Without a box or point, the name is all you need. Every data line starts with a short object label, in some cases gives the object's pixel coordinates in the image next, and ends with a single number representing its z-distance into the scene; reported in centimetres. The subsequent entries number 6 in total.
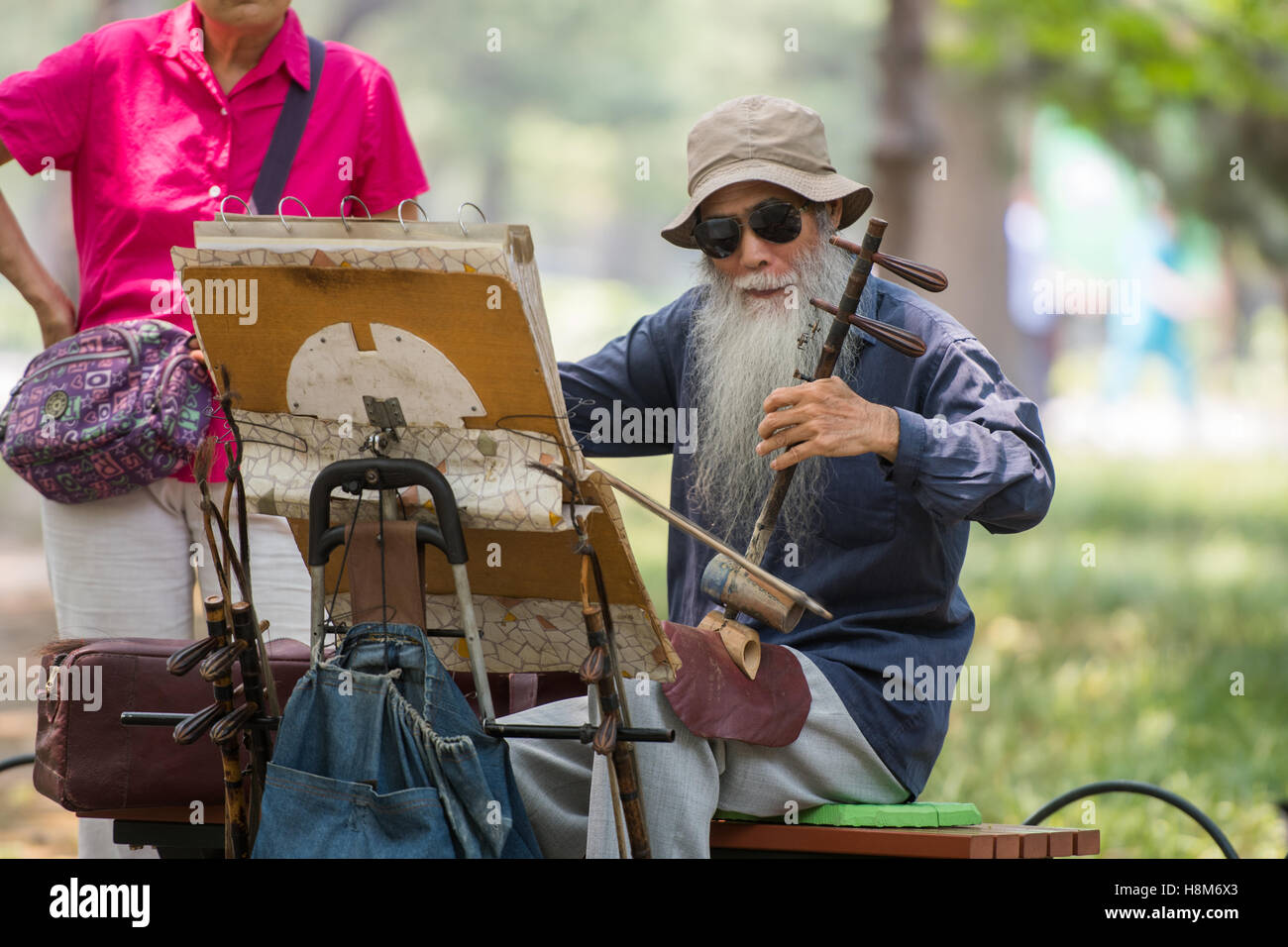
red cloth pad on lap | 562
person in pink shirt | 681
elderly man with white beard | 559
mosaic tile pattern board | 472
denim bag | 479
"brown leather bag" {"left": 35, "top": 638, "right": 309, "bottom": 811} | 569
